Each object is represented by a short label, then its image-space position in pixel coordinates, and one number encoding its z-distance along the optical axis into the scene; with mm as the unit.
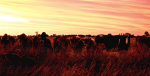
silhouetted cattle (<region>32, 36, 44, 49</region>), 8566
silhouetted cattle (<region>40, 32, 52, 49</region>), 9258
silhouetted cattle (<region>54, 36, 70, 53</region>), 7672
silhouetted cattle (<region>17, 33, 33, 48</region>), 8388
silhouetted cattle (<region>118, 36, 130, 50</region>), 12416
